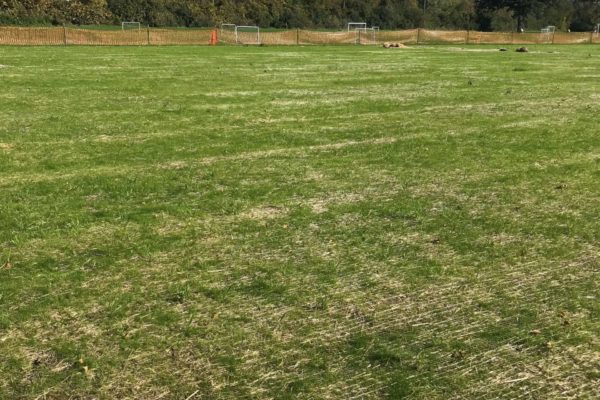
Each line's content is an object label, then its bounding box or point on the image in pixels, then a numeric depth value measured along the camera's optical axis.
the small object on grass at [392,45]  45.22
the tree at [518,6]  88.25
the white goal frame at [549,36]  59.59
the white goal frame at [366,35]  51.38
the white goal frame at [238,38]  47.61
